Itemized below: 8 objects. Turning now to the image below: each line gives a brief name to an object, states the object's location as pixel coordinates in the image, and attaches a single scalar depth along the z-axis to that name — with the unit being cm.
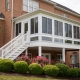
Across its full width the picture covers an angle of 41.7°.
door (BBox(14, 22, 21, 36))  1331
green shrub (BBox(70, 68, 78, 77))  977
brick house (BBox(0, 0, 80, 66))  1138
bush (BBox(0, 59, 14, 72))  870
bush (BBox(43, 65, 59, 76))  894
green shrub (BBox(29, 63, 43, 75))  882
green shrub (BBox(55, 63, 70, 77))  941
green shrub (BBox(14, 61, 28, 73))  872
